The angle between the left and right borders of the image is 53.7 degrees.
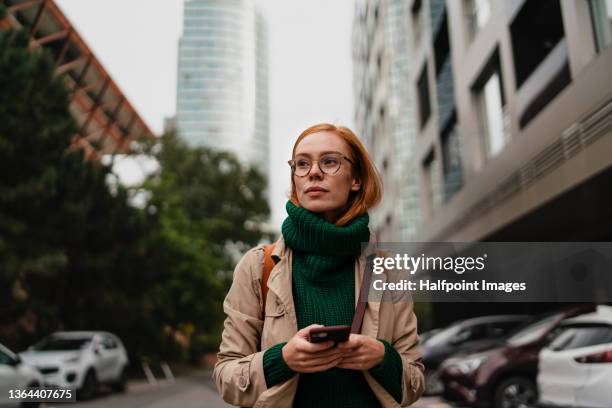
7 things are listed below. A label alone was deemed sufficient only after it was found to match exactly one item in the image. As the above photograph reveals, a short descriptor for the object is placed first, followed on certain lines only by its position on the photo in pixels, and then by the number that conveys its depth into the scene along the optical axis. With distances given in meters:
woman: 1.49
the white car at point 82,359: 8.66
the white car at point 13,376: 4.54
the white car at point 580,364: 5.26
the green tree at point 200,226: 16.73
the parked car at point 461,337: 9.89
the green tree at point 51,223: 7.91
